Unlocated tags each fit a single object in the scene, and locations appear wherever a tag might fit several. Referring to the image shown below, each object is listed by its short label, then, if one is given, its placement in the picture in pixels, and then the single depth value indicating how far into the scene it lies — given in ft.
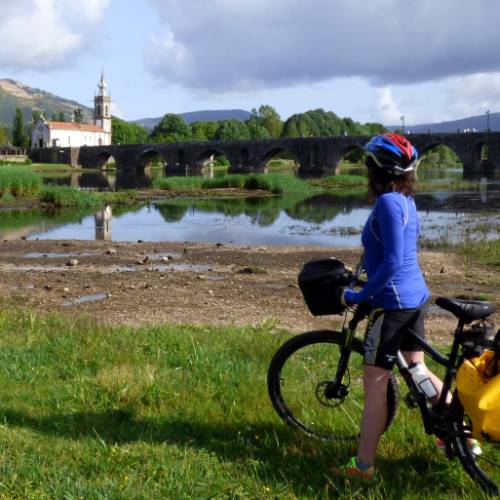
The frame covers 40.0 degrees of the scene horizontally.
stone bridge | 258.78
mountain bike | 11.88
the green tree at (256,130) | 462.19
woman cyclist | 11.81
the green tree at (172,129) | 452.76
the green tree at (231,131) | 439.63
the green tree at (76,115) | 634.92
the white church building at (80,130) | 473.26
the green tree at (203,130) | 467.64
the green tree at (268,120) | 499.51
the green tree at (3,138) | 470.39
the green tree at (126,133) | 511.40
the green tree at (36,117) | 534.49
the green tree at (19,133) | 480.64
